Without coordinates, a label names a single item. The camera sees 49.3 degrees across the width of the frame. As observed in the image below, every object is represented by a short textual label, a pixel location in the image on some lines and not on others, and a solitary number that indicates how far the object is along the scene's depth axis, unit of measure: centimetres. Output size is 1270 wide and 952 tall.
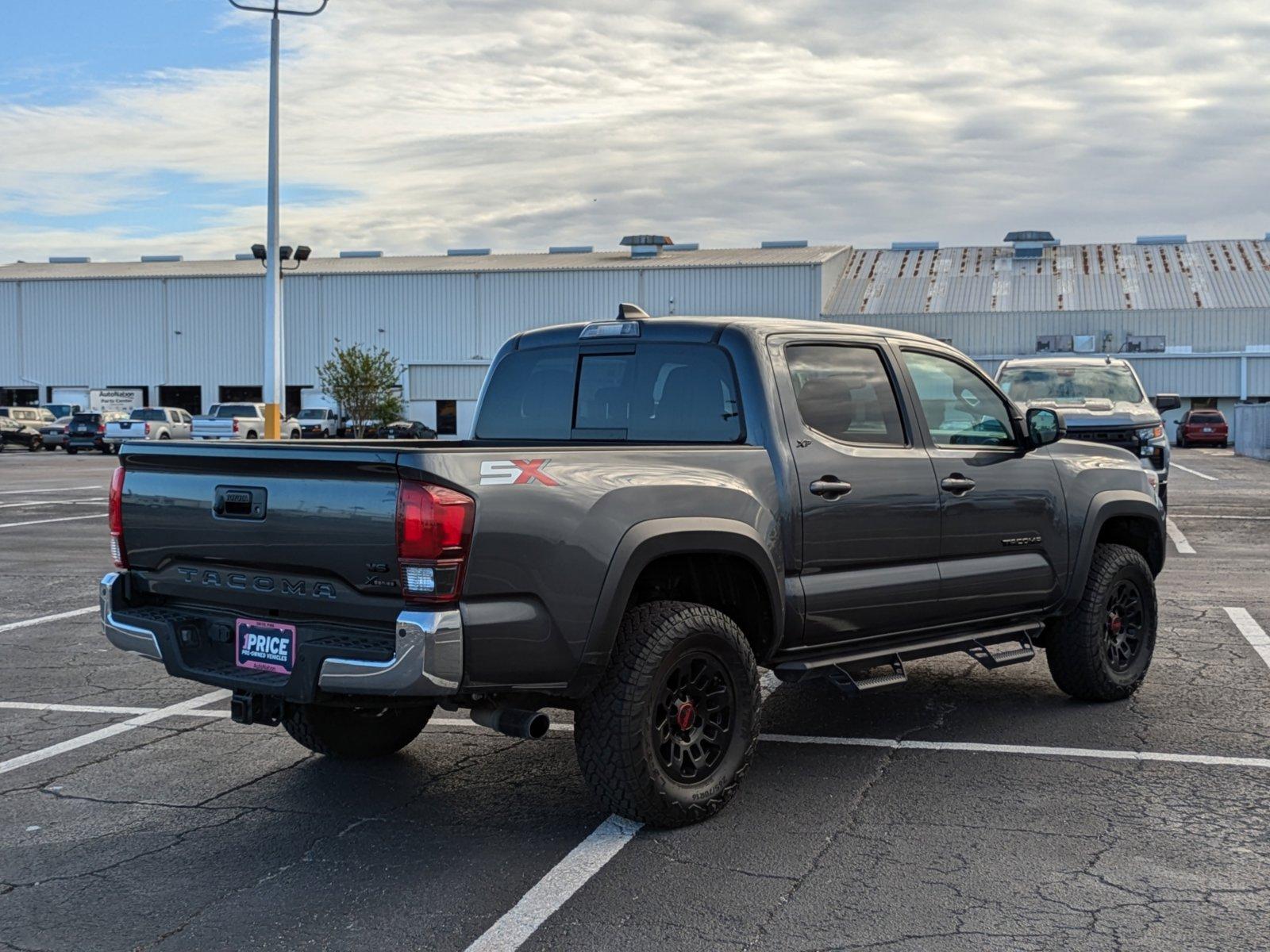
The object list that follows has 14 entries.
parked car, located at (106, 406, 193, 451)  4353
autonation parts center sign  6206
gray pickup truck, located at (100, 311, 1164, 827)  459
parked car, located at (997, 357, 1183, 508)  1537
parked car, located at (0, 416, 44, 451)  4947
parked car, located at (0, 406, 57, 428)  5016
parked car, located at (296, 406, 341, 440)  5403
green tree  5291
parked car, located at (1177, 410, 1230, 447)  5094
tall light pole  2738
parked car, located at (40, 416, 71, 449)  5016
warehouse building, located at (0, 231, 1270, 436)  6034
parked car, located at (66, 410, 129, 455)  4719
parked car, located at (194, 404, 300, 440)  4228
